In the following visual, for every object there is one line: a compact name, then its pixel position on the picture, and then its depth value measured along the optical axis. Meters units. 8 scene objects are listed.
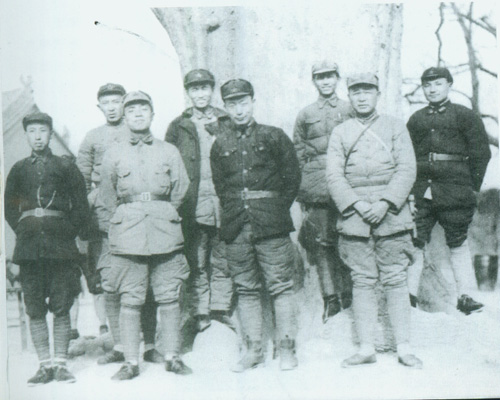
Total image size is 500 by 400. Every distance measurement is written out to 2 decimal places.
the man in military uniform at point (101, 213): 4.59
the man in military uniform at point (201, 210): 4.61
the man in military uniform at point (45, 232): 4.44
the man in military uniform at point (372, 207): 4.39
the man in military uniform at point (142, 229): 4.32
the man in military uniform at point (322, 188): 4.68
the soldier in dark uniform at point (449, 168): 4.73
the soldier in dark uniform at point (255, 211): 4.35
